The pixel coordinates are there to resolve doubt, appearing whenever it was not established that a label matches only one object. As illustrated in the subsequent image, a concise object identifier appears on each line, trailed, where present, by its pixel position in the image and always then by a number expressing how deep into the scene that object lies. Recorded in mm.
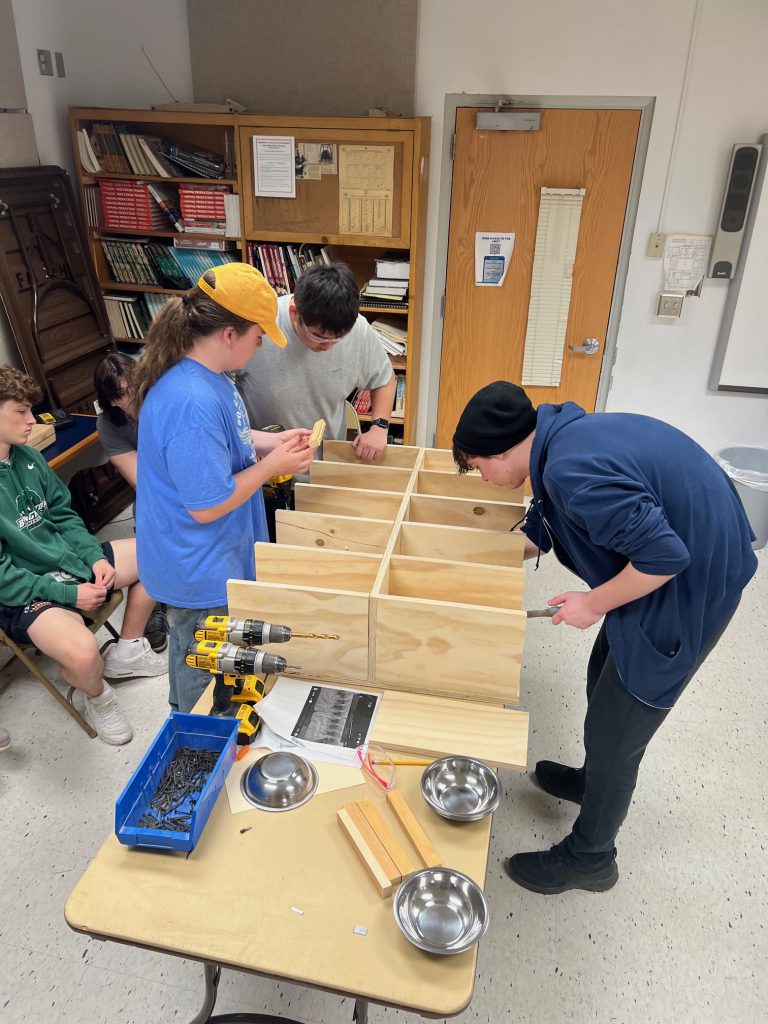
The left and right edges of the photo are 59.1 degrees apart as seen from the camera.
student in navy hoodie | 1404
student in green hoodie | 2363
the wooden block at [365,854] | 1191
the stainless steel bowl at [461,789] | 1330
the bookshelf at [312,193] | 3457
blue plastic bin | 1226
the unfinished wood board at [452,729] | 1474
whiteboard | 3578
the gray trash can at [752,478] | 3801
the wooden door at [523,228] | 3625
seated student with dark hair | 2789
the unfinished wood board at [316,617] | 1636
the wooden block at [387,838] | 1227
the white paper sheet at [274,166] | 3520
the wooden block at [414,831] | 1246
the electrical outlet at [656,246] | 3711
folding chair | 2387
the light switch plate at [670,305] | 3809
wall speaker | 3461
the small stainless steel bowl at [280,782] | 1360
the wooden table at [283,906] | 1073
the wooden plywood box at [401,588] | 1601
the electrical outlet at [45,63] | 3643
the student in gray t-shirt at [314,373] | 2223
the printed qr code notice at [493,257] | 3875
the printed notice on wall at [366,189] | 3473
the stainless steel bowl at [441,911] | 1106
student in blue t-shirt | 1620
